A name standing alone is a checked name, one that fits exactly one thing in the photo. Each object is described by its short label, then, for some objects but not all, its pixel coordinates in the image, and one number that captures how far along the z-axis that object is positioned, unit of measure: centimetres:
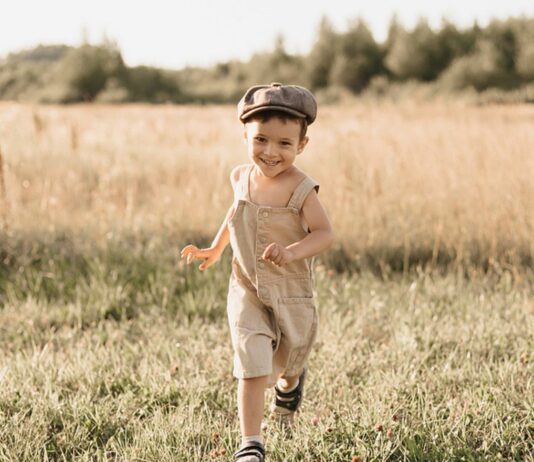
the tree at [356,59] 3956
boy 235
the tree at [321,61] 4081
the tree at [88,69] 3634
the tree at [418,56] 3781
